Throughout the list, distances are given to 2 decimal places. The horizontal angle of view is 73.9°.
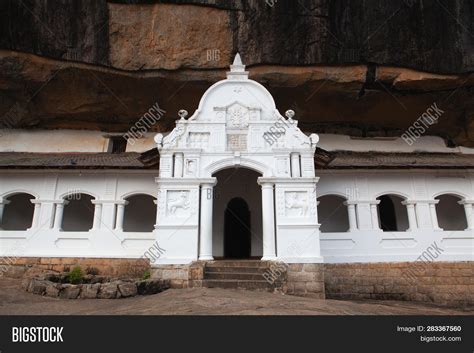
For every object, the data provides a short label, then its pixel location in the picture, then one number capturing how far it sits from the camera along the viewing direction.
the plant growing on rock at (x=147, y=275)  9.19
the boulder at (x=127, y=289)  7.47
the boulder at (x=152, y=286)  7.71
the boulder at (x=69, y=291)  7.43
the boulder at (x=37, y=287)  7.82
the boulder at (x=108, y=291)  7.41
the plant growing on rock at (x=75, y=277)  8.91
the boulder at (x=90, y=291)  7.44
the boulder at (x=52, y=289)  7.54
